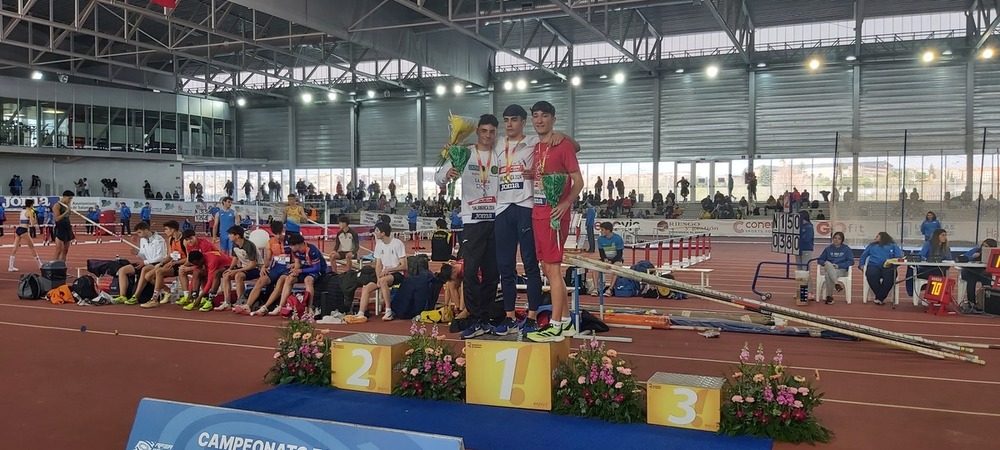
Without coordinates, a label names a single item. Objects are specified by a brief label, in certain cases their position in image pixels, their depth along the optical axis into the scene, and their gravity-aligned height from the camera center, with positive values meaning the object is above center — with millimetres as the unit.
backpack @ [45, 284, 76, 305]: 11539 -1499
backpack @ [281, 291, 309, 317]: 10086 -1444
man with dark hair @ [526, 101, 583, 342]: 5613 -46
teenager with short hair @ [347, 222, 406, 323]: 9734 -854
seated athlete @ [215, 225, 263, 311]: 10625 -936
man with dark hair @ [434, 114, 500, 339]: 6074 -166
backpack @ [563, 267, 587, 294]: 11602 -1293
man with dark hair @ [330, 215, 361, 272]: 13023 -696
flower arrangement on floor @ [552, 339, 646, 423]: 4961 -1307
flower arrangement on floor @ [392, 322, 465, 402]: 5523 -1314
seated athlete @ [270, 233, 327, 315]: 9969 -878
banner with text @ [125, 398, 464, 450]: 3155 -1090
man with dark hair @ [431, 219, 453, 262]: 10375 -613
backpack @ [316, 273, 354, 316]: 9891 -1283
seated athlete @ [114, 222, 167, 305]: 11523 -909
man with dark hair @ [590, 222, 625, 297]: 12828 -755
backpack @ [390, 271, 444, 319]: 9891 -1269
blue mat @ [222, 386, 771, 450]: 4551 -1516
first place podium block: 5230 -1254
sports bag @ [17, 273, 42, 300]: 11914 -1414
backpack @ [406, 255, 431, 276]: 10273 -887
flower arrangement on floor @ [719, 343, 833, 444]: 4598 -1329
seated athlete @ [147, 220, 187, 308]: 11391 -956
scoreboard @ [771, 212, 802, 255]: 12820 -516
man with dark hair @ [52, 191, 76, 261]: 14391 -508
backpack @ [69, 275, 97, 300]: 11531 -1364
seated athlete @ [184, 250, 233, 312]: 10930 -1057
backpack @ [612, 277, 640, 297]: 12430 -1466
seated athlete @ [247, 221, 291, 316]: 10148 -902
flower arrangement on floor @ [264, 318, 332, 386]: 5973 -1296
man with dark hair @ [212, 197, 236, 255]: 15445 -383
